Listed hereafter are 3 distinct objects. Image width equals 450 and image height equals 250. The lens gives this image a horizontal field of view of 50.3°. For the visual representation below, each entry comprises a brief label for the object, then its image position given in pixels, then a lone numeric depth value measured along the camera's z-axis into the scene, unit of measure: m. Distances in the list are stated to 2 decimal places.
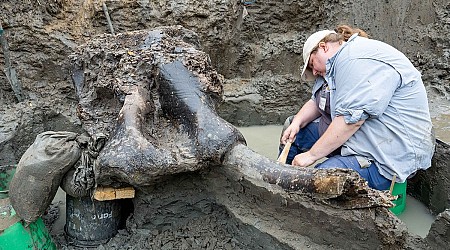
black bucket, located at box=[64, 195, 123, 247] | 2.52
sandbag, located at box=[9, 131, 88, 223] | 2.30
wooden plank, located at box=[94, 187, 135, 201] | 2.29
